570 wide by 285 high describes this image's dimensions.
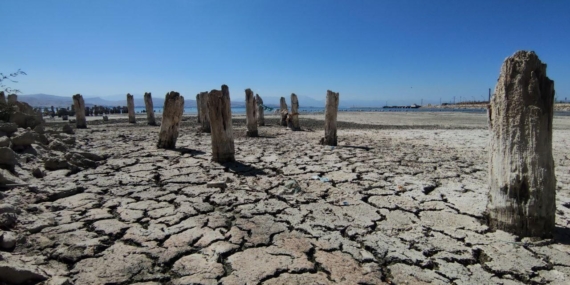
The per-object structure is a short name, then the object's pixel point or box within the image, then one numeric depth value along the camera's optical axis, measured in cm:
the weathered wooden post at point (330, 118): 927
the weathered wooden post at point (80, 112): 1571
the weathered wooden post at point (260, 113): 1720
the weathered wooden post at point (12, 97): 1706
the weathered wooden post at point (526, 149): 289
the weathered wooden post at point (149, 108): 1831
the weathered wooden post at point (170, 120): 813
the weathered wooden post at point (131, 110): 1967
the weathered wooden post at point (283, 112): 1655
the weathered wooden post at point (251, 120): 1179
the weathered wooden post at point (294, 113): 1480
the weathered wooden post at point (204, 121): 1317
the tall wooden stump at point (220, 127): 641
